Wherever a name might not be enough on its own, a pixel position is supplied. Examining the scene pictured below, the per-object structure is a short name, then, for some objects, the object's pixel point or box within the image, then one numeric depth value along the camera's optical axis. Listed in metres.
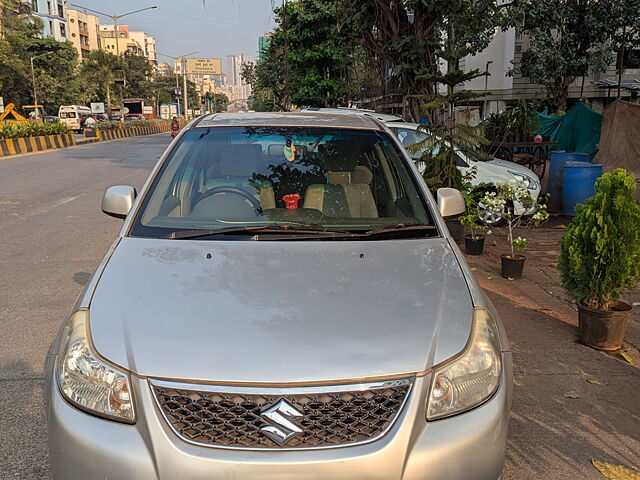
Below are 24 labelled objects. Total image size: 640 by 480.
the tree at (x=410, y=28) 8.58
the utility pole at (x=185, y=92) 67.75
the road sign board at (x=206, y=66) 92.06
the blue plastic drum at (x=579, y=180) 8.84
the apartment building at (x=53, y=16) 80.48
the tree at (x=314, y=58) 21.53
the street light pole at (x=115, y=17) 48.09
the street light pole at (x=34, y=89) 49.33
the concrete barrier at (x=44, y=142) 22.98
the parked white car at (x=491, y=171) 8.24
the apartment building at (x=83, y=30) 91.75
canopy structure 13.02
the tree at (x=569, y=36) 20.55
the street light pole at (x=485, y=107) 34.20
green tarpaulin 15.20
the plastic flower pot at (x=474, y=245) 7.07
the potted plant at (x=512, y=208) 6.09
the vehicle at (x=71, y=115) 48.27
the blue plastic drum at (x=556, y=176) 9.54
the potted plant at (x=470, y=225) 6.78
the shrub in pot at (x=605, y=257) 4.08
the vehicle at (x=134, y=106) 73.78
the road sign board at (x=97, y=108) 61.00
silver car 1.85
